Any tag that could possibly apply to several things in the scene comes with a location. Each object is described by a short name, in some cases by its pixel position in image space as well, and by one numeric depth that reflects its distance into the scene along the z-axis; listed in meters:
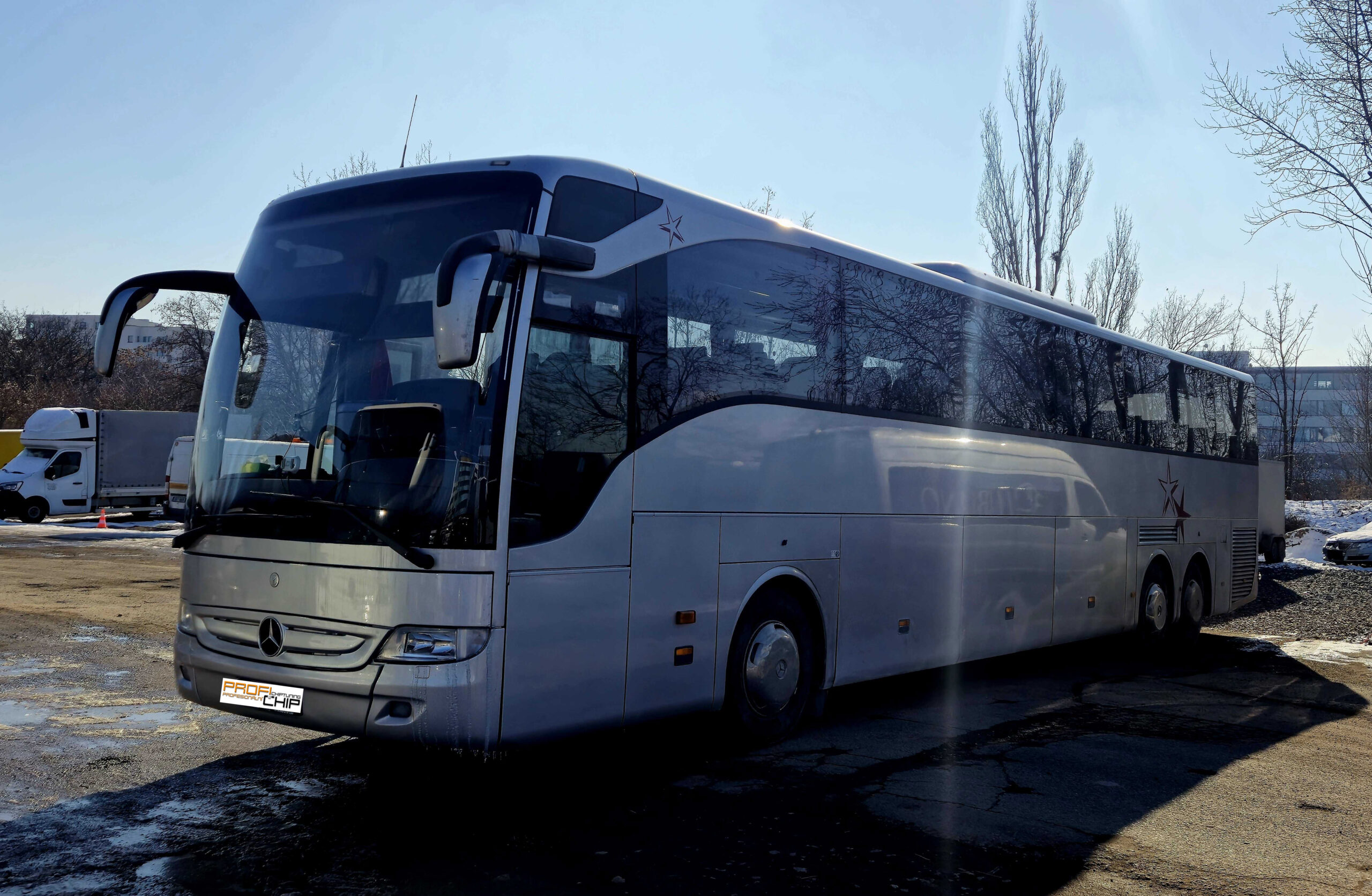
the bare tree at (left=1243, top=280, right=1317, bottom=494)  49.09
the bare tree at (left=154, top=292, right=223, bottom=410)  48.44
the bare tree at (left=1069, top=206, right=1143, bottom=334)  37.34
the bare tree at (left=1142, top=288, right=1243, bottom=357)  42.66
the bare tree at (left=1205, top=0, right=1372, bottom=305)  18.39
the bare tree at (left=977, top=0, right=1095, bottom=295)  33.50
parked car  24.45
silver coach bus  5.38
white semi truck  34.62
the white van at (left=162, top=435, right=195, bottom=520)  30.17
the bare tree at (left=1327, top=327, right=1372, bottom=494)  53.16
